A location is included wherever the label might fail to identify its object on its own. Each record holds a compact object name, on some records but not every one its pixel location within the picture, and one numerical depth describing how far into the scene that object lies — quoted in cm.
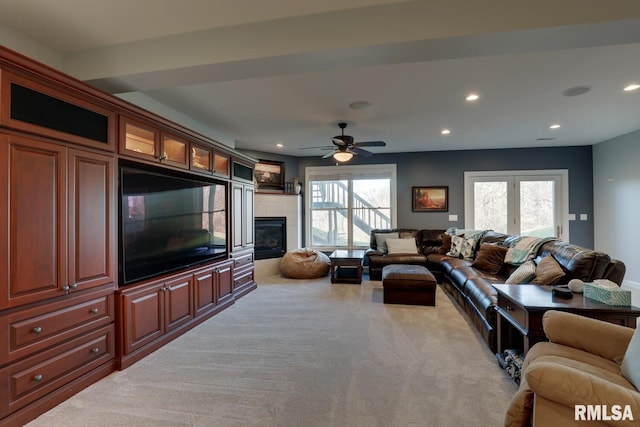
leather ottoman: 375
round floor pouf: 538
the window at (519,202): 585
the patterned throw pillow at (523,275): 281
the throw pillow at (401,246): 554
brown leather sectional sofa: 240
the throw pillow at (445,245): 549
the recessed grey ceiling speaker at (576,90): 304
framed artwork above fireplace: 609
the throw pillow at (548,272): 251
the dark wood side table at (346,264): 493
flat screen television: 242
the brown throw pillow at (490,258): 398
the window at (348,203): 654
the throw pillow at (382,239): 575
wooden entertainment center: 165
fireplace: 577
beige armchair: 108
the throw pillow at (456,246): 514
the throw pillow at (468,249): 490
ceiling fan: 398
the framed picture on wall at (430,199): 624
